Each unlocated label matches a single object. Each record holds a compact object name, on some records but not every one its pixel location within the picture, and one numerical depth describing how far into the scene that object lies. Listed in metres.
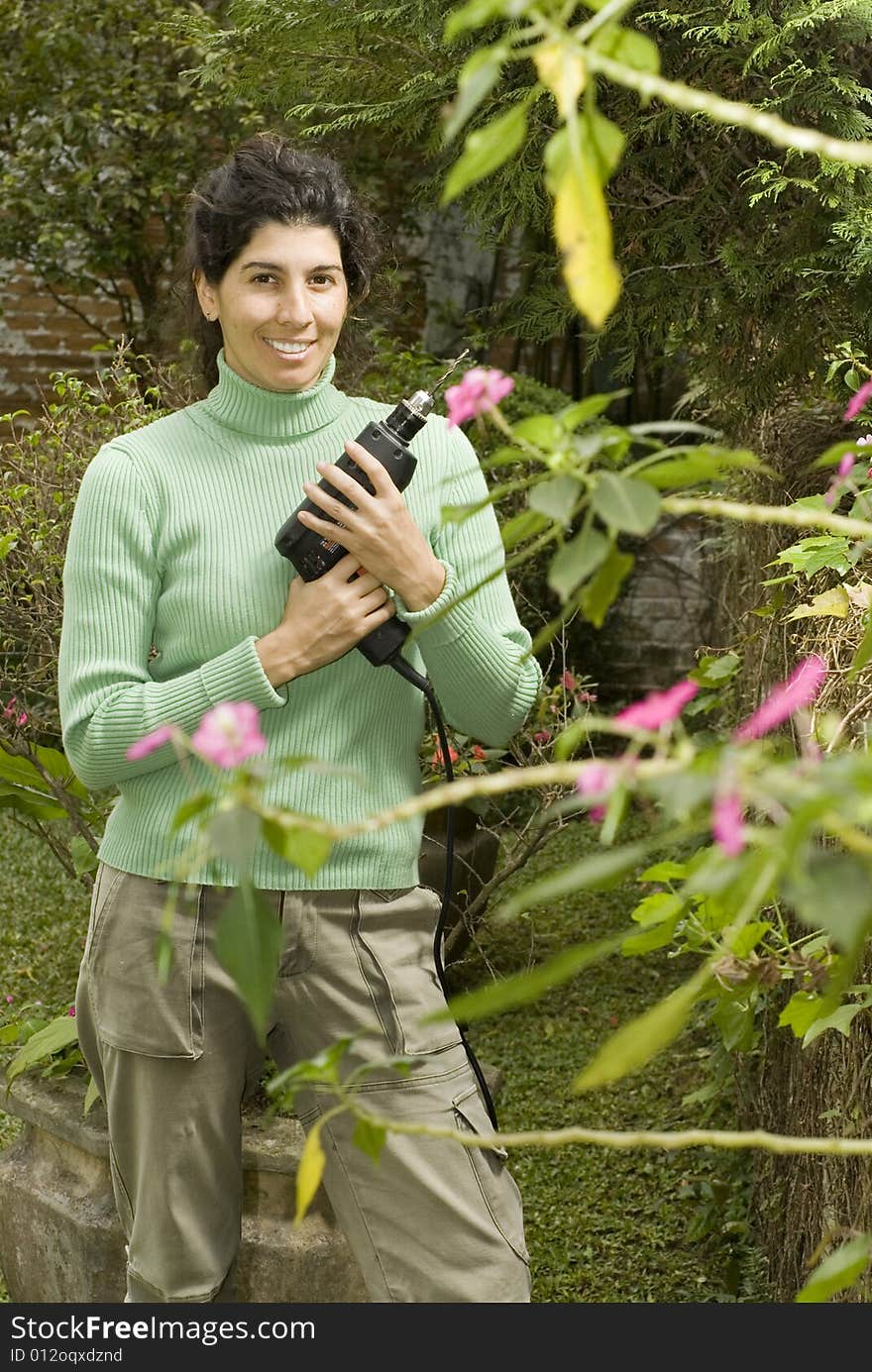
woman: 2.63
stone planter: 3.12
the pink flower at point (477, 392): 2.00
